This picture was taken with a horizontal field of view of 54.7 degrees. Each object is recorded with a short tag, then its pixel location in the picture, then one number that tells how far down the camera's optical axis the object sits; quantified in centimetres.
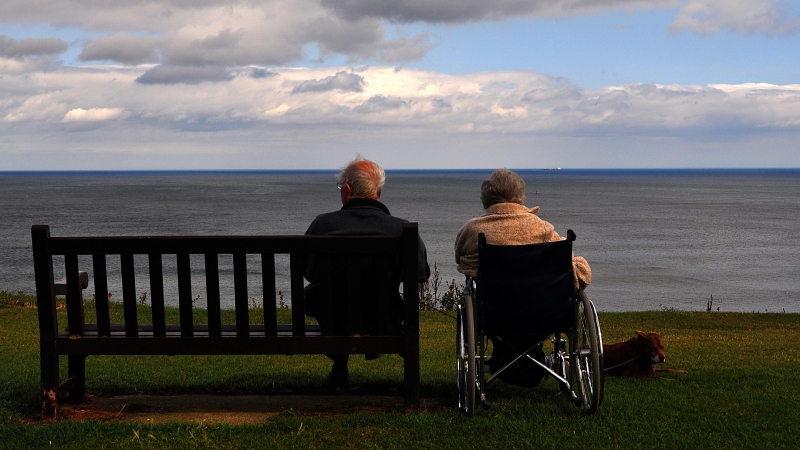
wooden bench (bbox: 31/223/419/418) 444
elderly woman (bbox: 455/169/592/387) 488
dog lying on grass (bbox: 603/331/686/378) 586
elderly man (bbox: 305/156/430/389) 488
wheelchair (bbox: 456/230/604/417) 444
